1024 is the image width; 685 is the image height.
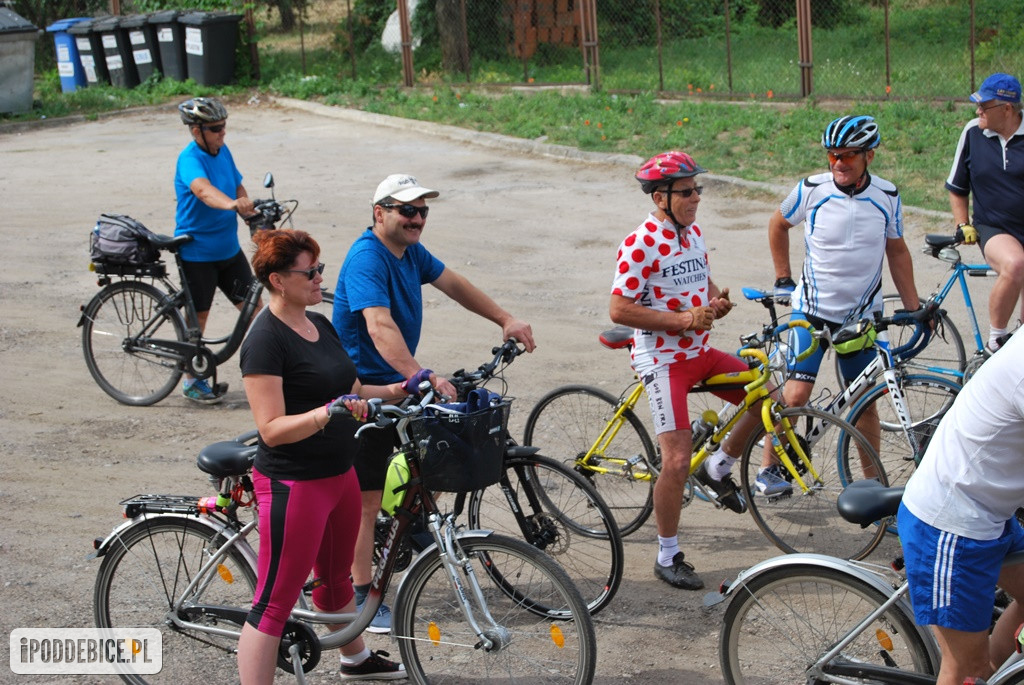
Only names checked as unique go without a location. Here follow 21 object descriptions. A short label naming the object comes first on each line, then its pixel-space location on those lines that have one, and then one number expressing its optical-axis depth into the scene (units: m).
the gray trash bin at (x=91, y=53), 22.67
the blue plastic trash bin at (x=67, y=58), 23.12
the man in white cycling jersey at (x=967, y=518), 3.30
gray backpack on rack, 8.02
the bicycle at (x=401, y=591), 4.38
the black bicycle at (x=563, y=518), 5.13
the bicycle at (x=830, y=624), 3.79
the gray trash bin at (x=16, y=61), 19.73
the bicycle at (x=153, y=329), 8.21
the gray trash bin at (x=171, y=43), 21.75
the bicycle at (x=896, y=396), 5.82
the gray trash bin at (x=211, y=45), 21.47
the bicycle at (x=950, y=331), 7.39
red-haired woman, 4.17
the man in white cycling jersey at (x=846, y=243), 6.13
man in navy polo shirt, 7.22
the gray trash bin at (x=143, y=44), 22.11
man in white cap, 5.04
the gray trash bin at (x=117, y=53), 22.36
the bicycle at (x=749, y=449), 5.73
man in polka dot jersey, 5.50
